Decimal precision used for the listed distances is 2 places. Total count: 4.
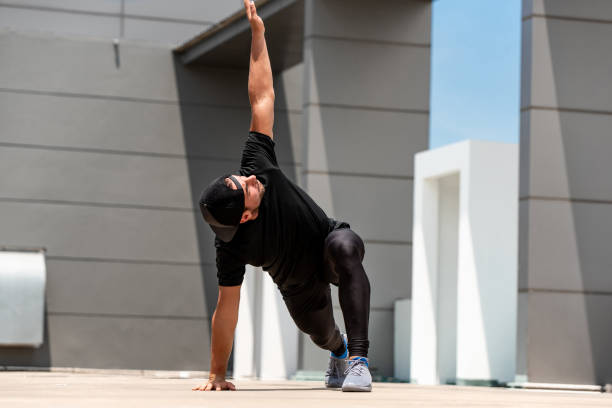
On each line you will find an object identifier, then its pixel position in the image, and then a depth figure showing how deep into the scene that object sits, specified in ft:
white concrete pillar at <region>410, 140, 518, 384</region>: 33.81
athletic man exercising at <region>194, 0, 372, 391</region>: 15.29
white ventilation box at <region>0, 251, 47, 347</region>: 47.39
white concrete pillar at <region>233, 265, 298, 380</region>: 39.81
